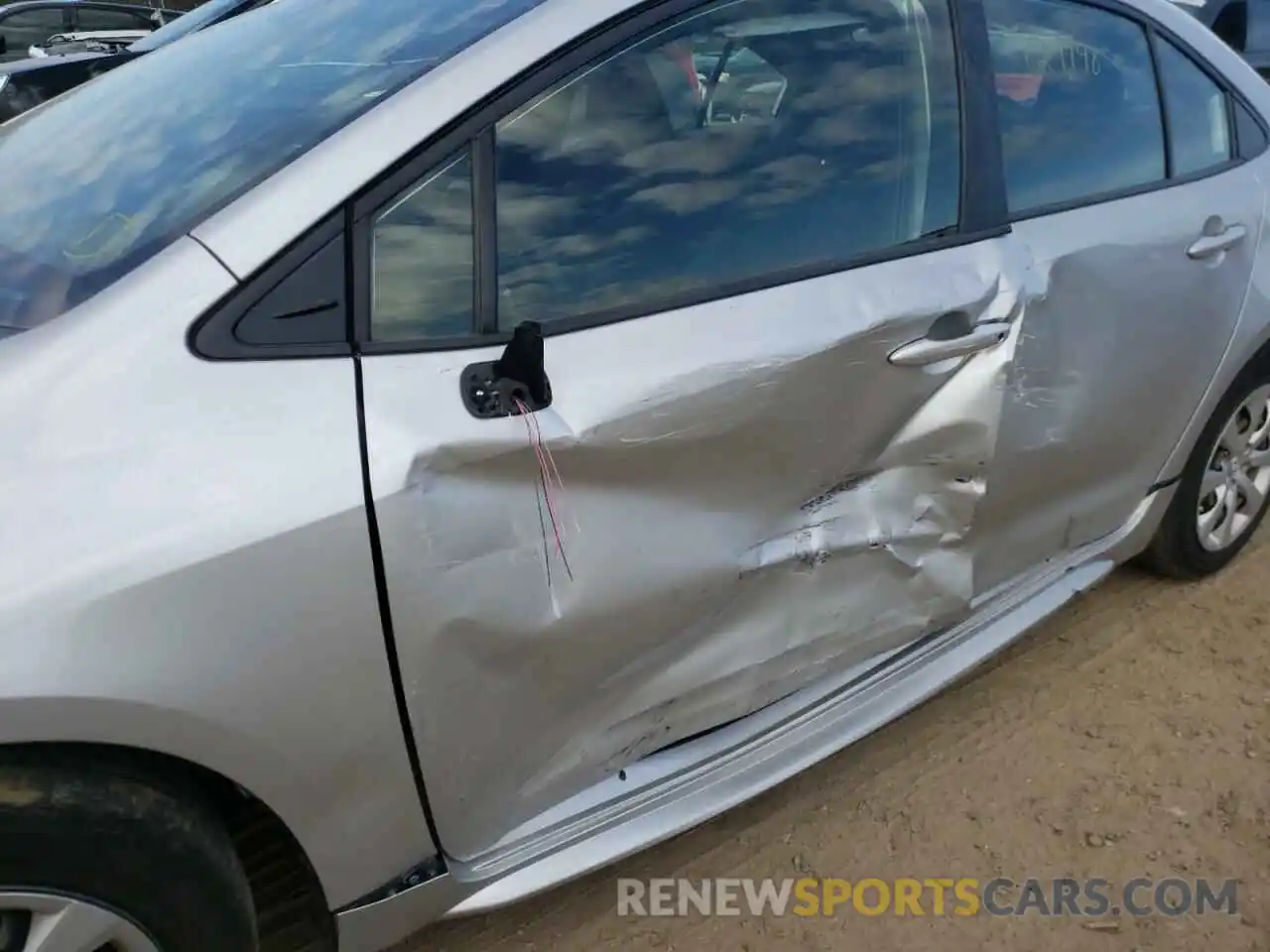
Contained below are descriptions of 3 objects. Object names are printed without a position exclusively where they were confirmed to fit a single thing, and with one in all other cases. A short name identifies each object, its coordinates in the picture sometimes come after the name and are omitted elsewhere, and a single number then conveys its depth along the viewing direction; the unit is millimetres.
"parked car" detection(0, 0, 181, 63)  9250
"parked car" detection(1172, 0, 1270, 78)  6473
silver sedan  1332
